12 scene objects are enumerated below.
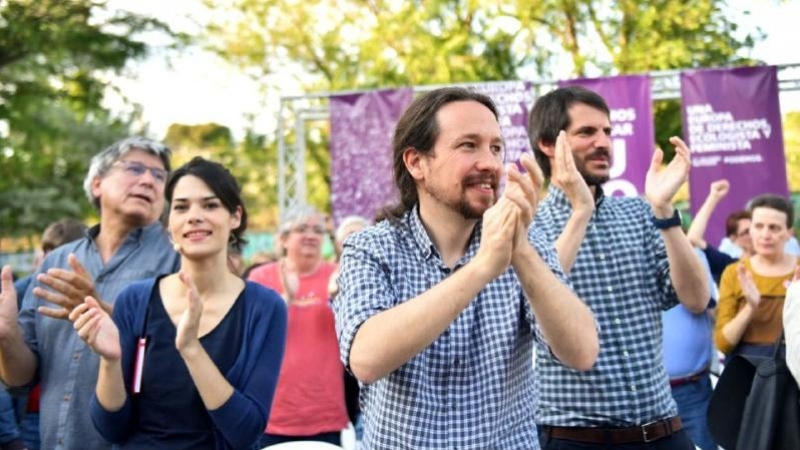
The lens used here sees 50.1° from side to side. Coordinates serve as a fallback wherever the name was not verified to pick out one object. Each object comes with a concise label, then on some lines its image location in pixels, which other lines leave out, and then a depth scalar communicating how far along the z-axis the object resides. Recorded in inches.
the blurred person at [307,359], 204.8
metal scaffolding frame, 426.0
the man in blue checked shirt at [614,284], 114.0
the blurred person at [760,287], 195.5
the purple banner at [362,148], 432.1
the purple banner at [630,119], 415.5
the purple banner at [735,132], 413.7
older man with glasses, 124.0
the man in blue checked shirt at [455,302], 71.4
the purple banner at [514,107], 418.0
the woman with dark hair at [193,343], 103.6
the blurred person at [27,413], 175.8
